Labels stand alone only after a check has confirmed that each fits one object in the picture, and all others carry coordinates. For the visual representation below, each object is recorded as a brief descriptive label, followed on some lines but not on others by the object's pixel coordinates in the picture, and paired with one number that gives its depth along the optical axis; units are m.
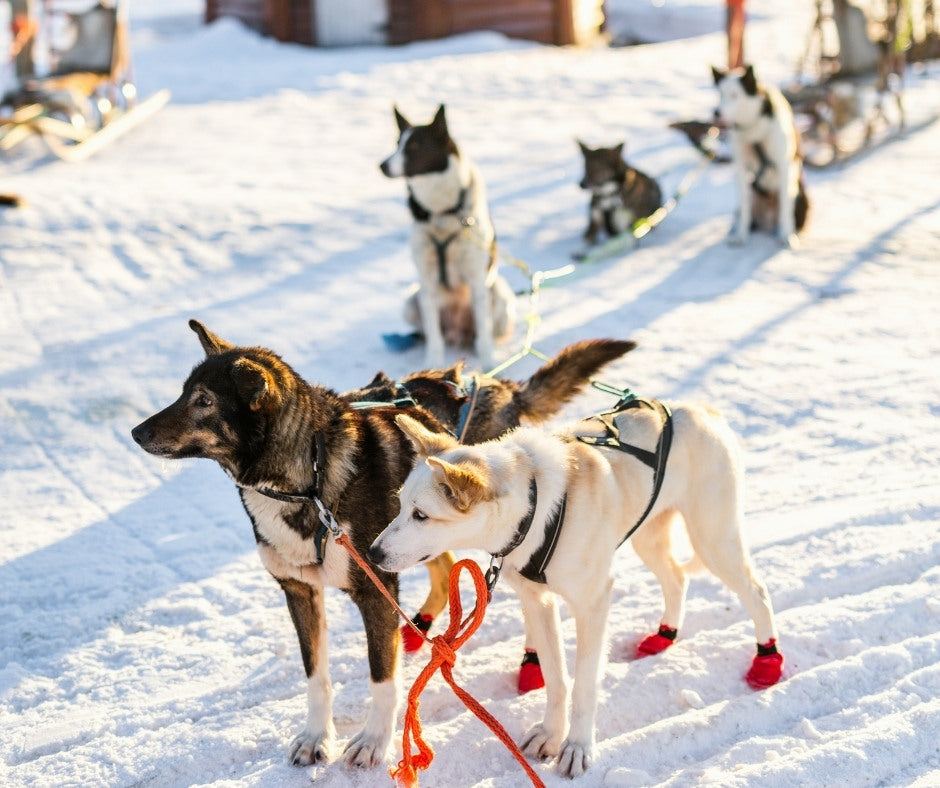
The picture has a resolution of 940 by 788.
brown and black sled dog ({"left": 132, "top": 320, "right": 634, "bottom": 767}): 2.49
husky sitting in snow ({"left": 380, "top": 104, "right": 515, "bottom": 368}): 5.42
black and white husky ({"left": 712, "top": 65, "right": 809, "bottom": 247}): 7.19
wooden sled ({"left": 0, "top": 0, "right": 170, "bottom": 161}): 9.19
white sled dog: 2.34
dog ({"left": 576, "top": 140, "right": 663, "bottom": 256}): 7.64
